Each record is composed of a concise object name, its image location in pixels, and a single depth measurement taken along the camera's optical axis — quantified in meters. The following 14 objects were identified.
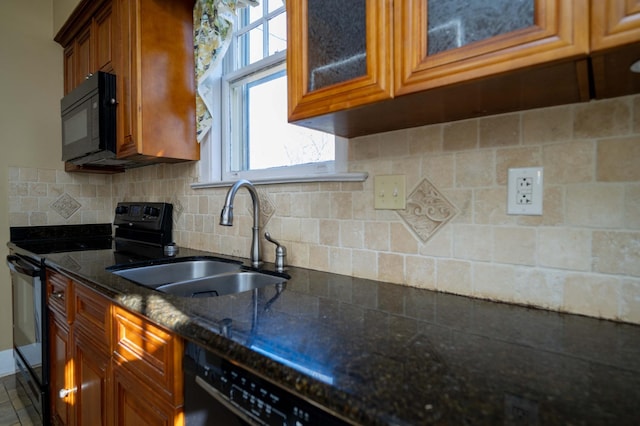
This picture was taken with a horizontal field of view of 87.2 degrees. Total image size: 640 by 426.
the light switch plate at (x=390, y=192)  1.07
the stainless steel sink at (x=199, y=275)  1.32
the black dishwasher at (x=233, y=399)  0.56
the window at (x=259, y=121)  1.53
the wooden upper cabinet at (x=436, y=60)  0.56
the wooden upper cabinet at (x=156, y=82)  1.68
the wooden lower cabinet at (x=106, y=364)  0.87
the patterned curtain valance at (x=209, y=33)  1.66
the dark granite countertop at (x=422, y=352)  0.44
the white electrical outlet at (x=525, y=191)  0.83
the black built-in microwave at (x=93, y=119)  1.83
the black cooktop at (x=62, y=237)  2.05
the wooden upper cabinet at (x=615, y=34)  0.48
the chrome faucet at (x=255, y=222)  1.37
